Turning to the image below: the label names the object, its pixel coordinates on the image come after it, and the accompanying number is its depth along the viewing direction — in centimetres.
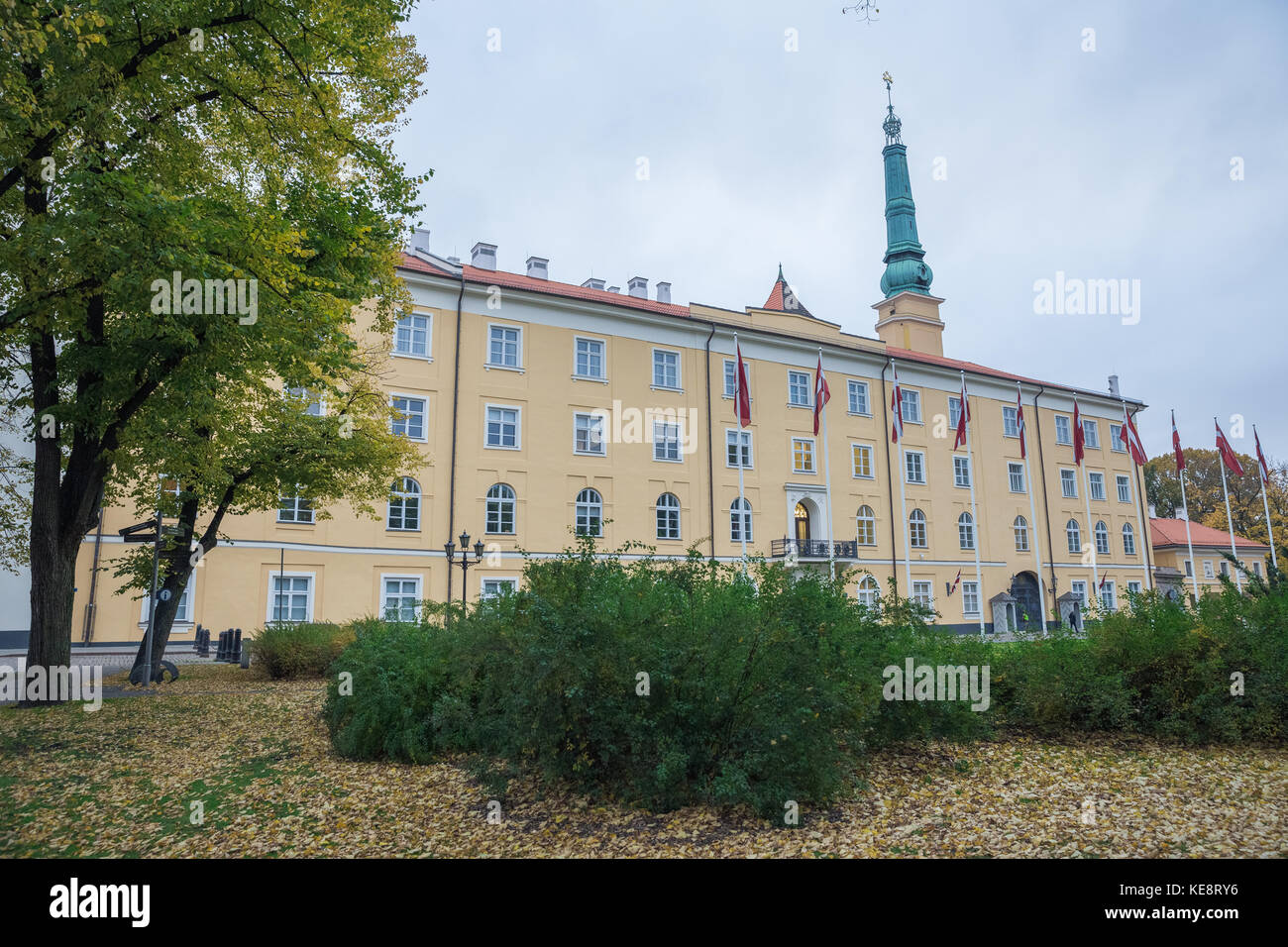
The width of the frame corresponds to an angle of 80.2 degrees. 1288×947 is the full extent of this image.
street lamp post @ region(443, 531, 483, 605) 2311
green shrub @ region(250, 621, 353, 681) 1602
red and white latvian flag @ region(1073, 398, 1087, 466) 3375
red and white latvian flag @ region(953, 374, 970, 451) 3222
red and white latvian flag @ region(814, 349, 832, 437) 2973
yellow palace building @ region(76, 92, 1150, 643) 2727
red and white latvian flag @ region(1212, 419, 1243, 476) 3009
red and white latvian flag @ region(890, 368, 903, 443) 3172
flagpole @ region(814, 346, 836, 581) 3303
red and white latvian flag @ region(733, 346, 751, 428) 2712
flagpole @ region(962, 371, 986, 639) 3766
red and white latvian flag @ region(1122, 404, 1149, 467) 3283
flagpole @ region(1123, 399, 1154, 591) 4688
